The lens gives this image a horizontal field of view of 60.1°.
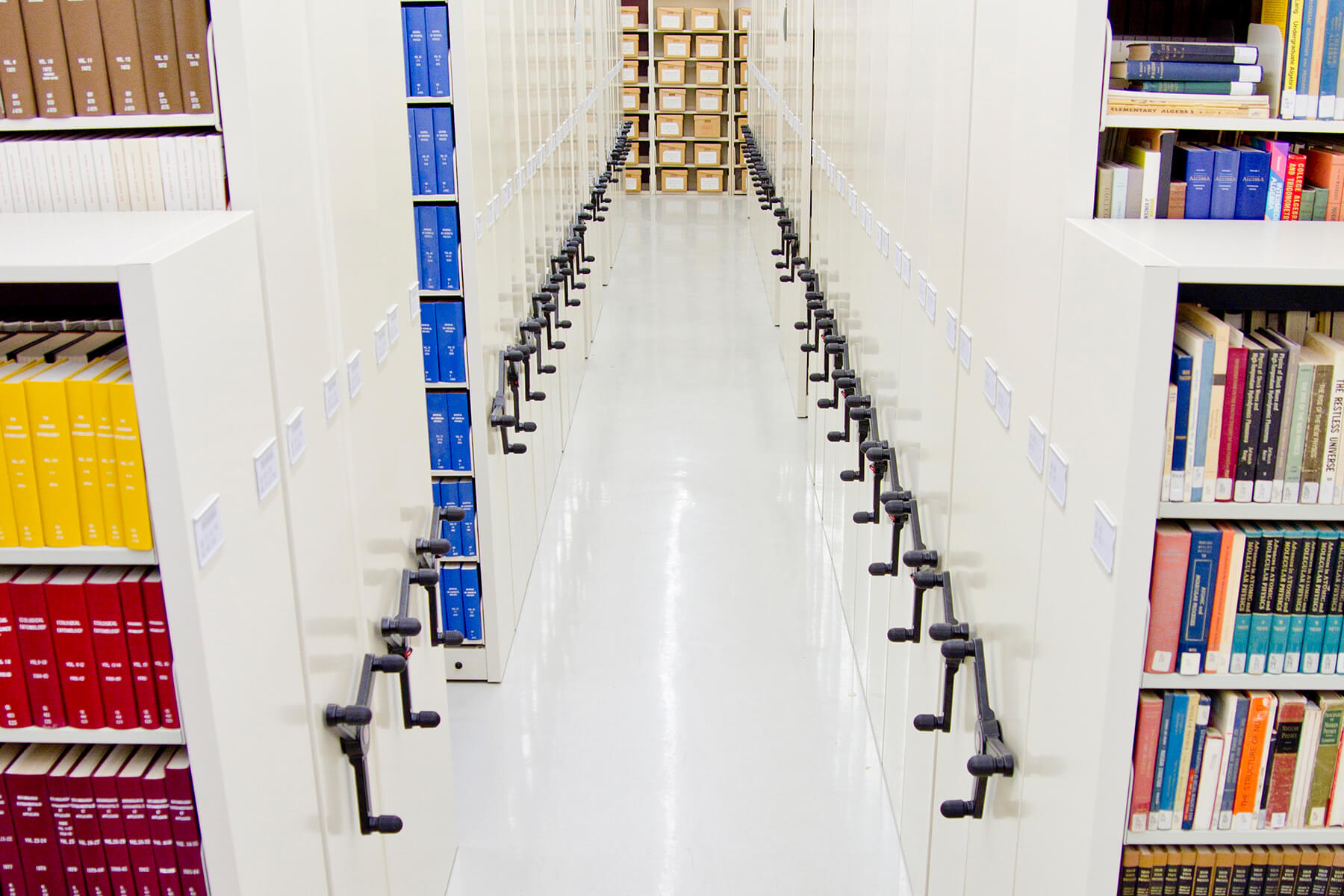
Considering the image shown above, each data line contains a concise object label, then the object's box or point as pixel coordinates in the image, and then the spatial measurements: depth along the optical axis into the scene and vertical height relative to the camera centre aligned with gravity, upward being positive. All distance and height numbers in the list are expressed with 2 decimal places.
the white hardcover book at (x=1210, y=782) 1.75 -1.02
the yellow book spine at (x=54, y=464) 1.57 -0.48
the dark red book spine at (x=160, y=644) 1.65 -0.75
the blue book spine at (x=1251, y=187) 1.88 -0.16
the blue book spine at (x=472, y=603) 3.89 -1.64
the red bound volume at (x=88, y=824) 1.72 -1.03
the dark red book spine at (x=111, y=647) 1.65 -0.75
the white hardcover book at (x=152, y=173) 1.80 -0.11
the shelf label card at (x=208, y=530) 1.54 -0.56
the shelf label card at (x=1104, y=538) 1.60 -0.61
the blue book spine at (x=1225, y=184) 1.87 -0.16
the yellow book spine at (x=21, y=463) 1.58 -0.48
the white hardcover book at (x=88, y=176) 1.83 -0.12
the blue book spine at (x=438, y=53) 3.42 +0.12
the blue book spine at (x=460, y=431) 3.79 -1.06
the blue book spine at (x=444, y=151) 3.46 -0.16
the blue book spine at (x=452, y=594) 3.88 -1.60
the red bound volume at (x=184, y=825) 1.70 -1.03
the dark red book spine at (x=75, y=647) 1.66 -0.76
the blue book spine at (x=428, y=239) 3.55 -0.42
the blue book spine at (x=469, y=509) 3.86 -1.33
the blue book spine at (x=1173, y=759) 1.74 -0.97
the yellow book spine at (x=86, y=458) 1.55 -0.47
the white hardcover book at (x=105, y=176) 1.84 -0.12
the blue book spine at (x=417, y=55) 3.42 +0.11
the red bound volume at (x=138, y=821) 1.71 -1.02
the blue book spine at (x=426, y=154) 3.46 -0.17
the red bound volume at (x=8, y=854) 1.73 -1.08
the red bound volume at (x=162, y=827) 1.71 -1.03
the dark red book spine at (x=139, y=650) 1.64 -0.76
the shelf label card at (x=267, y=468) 1.76 -0.55
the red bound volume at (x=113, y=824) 1.72 -1.03
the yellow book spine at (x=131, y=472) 1.55 -0.48
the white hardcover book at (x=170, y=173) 1.78 -0.11
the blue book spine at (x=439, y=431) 3.79 -1.05
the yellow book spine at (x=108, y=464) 1.55 -0.47
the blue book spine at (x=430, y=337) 3.70 -0.74
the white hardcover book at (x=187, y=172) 1.77 -0.11
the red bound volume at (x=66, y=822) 1.72 -1.03
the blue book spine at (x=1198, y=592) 1.67 -0.71
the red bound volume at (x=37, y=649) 1.66 -0.76
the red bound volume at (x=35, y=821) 1.72 -1.03
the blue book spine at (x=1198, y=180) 1.87 -0.15
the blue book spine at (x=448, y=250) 3.57 -0.46
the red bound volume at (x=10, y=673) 1.67 -0.79
